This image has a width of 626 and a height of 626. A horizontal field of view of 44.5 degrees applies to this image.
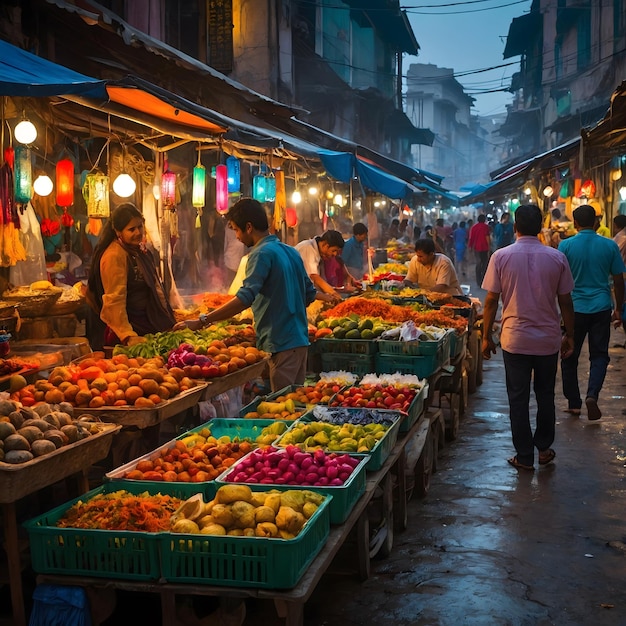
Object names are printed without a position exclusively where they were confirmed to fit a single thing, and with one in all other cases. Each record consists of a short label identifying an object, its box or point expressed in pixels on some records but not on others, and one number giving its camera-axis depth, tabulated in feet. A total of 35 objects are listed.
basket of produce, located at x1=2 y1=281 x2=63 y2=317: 22.47
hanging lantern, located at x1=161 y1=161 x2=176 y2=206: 29.73
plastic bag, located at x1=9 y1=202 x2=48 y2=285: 24.17
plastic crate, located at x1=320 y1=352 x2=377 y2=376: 23.73
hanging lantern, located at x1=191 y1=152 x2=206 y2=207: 29.73
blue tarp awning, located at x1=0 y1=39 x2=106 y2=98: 15.38
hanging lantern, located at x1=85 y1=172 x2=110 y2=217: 24.29
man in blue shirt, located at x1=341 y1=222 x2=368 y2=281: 45.37
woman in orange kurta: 19.74
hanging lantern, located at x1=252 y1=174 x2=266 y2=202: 35.55
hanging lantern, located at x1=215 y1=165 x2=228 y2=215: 31.48
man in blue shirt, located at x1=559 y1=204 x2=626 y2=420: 25.94
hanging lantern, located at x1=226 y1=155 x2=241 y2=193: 32.60
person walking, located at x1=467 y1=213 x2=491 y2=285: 82.69
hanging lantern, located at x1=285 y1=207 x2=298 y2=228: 41.40
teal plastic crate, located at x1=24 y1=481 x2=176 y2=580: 10.69
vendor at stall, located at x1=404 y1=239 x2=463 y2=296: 33.09
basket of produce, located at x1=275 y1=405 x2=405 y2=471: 15.05
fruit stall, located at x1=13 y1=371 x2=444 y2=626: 10.52
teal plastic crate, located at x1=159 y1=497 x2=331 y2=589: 10.27
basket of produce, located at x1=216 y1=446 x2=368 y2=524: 12.65
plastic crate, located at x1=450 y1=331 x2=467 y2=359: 26.58
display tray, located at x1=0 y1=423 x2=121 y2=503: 11.13
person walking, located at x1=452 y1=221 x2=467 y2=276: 99.40
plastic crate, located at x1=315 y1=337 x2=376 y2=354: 23.79
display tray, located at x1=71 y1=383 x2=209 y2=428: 15.01
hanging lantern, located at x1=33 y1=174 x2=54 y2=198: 24.05
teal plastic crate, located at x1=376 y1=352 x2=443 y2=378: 22.79
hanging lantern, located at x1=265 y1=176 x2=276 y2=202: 35.86
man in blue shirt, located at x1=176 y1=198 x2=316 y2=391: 18.85
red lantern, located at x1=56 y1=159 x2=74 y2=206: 24.57
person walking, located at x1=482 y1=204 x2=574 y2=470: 20.65
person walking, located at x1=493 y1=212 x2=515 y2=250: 85.61
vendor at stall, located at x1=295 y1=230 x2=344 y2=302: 31.55
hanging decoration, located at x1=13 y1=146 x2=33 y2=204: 21.81
